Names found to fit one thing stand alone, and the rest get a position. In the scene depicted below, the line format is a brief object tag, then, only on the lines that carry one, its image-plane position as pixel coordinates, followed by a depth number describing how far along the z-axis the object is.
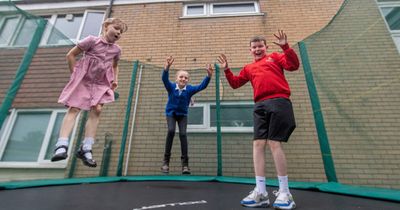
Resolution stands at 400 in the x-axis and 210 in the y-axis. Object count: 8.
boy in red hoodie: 1.52
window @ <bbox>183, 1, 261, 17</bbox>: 5.36
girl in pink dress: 1.91
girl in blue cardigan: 2.99
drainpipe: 5.55
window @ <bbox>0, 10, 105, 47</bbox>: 2.47
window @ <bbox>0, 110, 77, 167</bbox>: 2.77
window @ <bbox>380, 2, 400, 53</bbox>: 1.98
